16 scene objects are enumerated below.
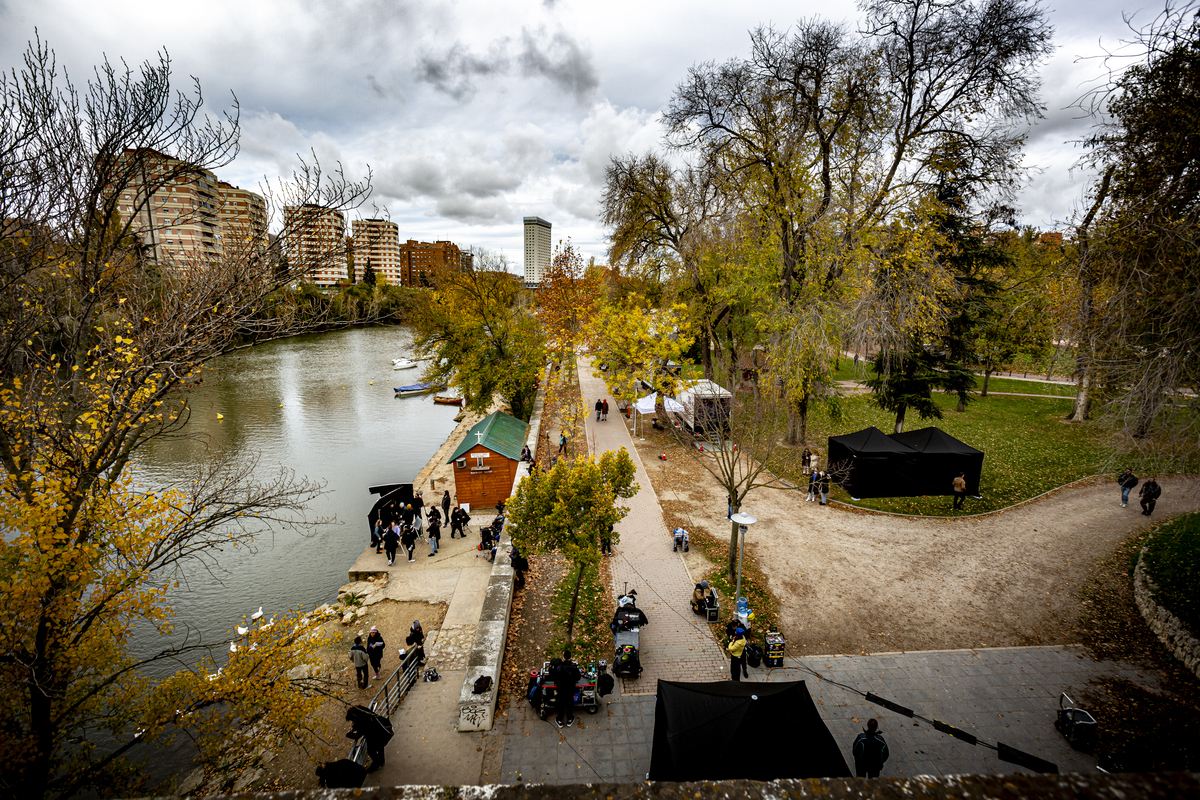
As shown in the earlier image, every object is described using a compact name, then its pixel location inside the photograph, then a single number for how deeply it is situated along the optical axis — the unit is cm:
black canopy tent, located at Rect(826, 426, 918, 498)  1509
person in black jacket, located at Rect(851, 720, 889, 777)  625
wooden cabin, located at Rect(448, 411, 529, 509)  1617
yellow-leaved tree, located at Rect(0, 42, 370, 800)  532
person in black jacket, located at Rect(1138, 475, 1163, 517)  1357
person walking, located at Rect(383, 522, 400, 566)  1305
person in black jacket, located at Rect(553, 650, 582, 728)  742
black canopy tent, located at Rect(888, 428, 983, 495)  1503
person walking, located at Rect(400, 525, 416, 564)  1352
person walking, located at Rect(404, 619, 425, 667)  915
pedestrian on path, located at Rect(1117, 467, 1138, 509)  1412
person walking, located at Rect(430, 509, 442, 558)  1366
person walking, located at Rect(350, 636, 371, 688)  891
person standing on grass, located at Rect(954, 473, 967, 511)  1449
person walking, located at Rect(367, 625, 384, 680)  915
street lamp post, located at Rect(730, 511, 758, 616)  939
